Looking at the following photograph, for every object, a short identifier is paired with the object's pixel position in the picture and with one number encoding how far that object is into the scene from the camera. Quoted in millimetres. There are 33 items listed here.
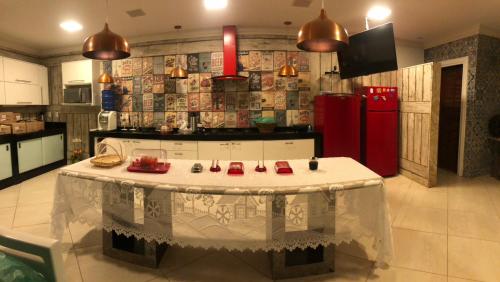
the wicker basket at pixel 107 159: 2299
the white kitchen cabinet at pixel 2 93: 4789
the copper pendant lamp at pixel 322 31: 1711
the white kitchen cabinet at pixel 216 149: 4355
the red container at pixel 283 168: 2125
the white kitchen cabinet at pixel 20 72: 4883
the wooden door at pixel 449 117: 4902
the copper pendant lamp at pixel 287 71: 4109
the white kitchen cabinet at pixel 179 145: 4387
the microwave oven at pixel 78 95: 5344
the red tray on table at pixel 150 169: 2158
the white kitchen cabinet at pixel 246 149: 4359
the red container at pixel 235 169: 2117
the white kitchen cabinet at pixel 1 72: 4746
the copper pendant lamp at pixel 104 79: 4680
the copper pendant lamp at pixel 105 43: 1964
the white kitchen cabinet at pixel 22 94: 4940
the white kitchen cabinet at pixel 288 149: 4387
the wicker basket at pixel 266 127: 4516
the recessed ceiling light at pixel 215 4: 3463
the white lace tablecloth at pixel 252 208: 1862
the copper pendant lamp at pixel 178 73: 4223
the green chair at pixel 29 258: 861
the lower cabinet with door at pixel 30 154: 4402
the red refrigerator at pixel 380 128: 4531
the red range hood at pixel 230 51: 4457
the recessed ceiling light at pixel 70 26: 4127
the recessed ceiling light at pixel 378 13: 3686
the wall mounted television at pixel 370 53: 3682
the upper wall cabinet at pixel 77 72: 5305
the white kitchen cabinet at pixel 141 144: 4533
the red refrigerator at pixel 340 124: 4367
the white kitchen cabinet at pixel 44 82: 5652
